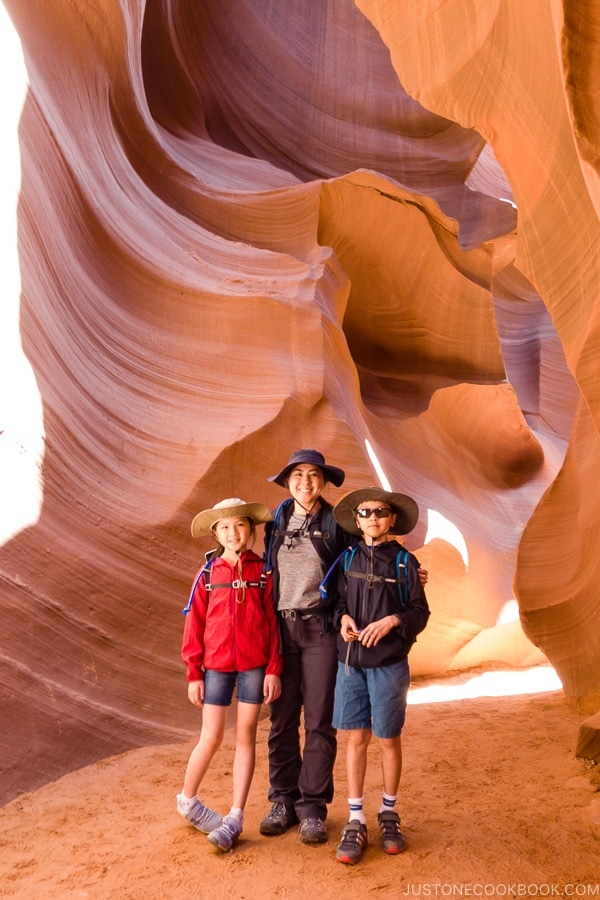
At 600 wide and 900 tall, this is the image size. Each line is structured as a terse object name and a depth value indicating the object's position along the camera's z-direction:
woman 3.49
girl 3.39
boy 3.27
